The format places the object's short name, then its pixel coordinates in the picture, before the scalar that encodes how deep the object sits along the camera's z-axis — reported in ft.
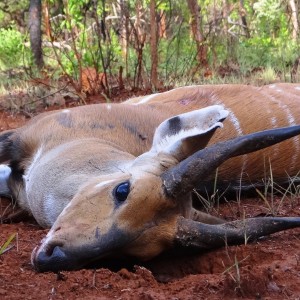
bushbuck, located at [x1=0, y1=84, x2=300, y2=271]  9.26
